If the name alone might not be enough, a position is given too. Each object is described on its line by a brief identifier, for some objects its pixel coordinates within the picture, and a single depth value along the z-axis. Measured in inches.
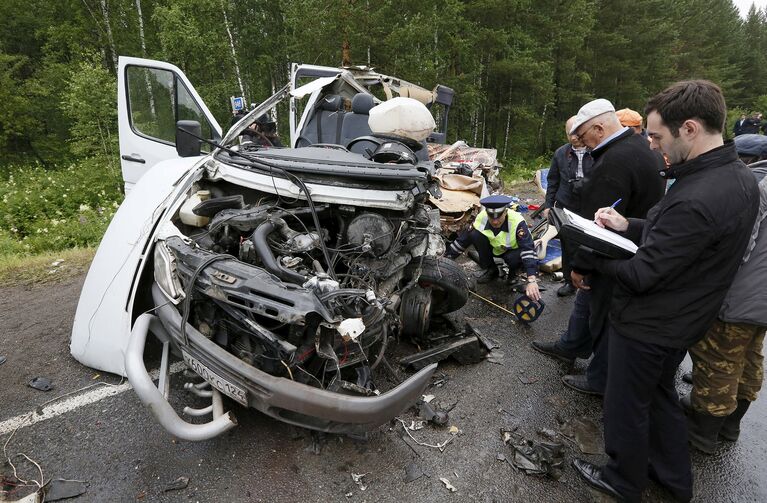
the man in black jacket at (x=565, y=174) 158.6
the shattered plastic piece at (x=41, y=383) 100.1
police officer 152.2
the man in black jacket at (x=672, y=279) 61.8
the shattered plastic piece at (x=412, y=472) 80.3
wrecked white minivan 71.6
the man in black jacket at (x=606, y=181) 97.4
